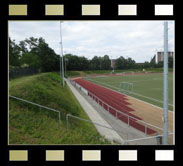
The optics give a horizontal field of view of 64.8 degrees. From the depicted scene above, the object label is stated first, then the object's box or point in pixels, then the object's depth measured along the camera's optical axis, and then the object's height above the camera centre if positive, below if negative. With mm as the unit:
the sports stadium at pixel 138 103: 9871 -2956
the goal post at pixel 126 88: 25003 -2118
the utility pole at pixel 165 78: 4801 -49
